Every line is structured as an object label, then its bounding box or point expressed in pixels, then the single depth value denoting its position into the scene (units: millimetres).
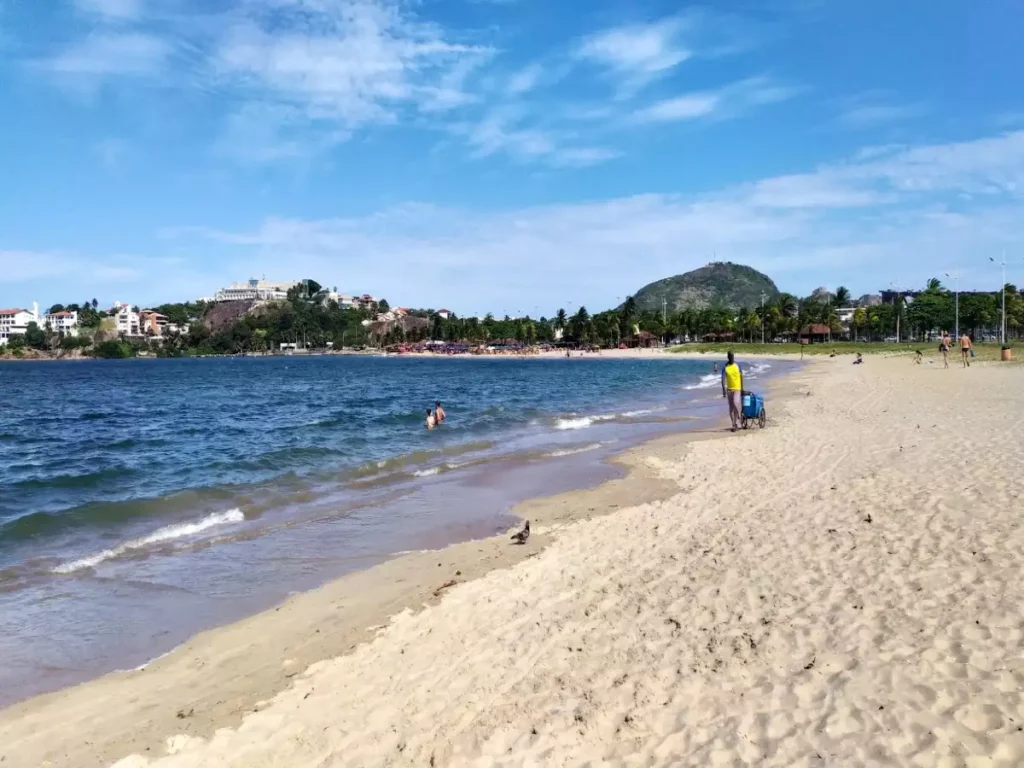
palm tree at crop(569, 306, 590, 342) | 175800
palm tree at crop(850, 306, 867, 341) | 132875
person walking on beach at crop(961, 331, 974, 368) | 43300
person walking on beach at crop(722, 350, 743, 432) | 19022
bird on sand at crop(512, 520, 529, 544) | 9953
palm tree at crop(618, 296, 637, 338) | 163750
